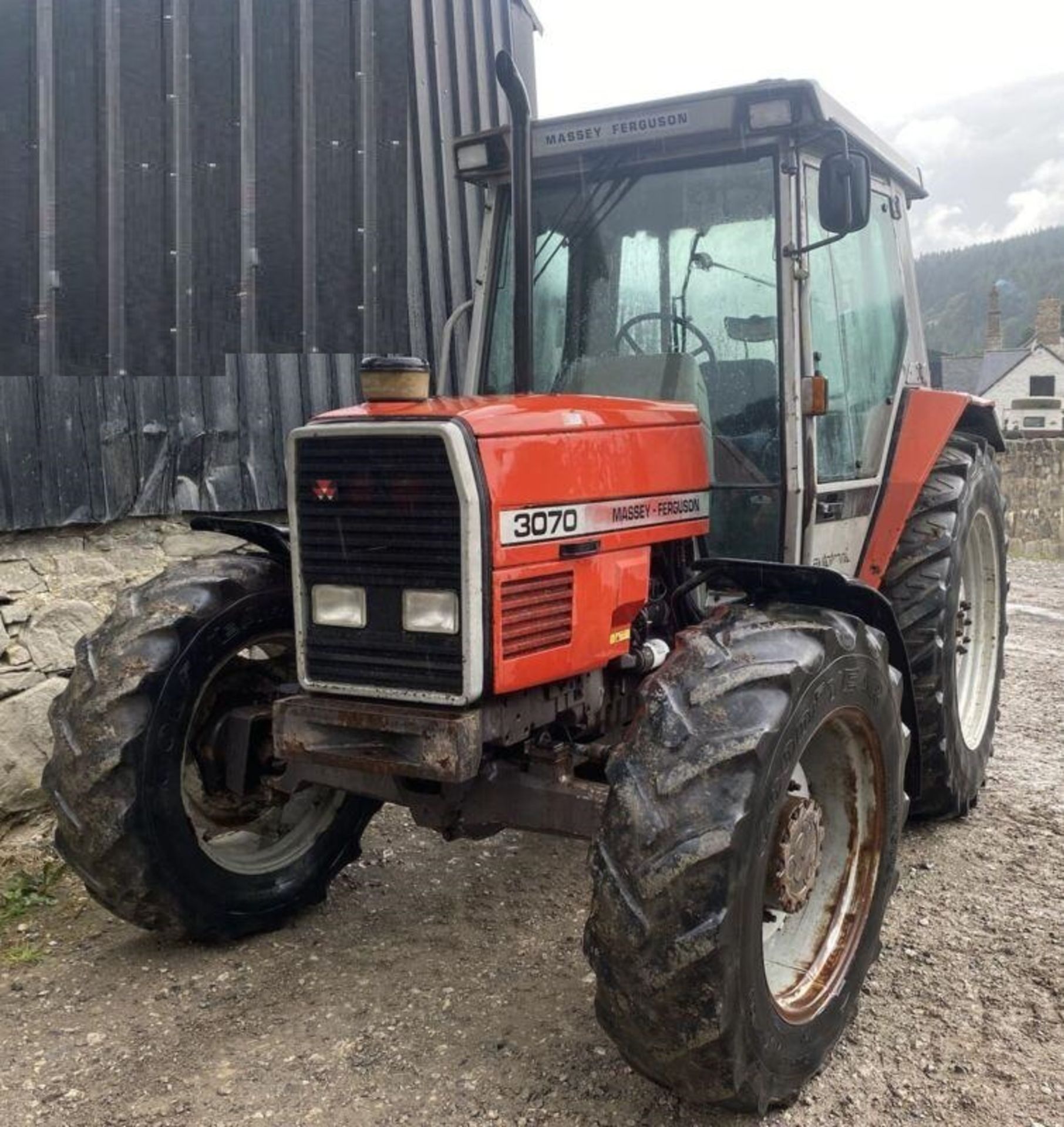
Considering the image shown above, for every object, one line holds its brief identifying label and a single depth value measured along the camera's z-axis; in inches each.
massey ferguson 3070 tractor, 104.2
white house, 2143.2
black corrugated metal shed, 184.7
